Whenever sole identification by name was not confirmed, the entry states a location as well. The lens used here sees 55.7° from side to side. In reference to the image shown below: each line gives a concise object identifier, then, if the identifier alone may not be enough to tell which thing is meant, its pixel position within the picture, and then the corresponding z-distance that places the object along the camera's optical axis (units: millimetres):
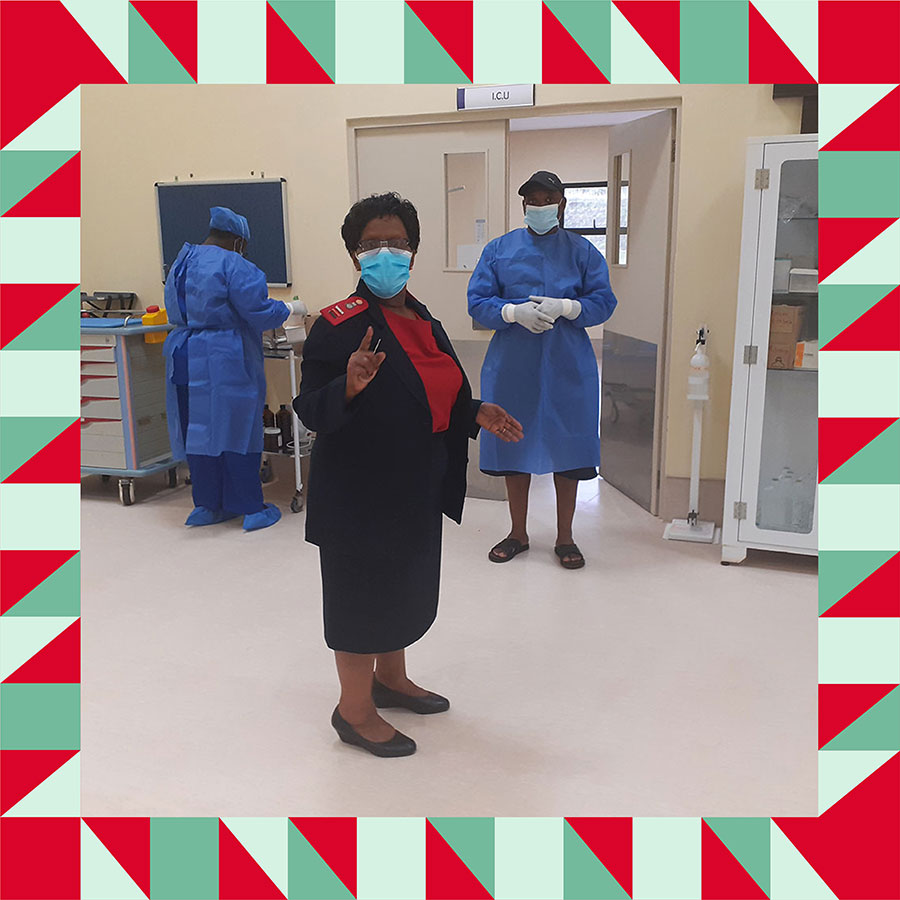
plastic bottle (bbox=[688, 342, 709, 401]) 3641
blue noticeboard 4562
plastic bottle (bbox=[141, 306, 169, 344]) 4512
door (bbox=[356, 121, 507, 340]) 4203
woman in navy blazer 1934
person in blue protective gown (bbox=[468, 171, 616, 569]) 3434
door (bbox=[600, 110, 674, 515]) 3967
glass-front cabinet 3256
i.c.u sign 3965
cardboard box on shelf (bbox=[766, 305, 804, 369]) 3396
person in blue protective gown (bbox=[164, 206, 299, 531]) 3867
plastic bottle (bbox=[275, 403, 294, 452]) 4586
